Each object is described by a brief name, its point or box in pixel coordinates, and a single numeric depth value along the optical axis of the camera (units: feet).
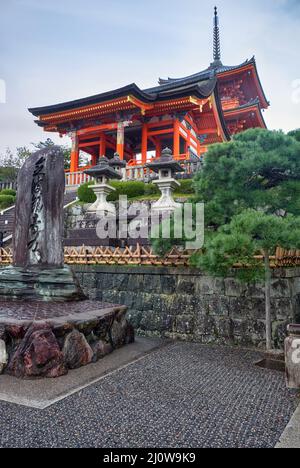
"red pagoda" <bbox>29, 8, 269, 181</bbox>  54.85
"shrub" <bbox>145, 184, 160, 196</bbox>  43.01
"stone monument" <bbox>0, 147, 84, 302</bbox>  17.99
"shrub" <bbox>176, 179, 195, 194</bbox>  41.37
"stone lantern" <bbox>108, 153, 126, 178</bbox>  48.24
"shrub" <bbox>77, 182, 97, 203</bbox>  43.45
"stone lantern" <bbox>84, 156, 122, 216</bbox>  39.72
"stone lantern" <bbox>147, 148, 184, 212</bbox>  36.30
